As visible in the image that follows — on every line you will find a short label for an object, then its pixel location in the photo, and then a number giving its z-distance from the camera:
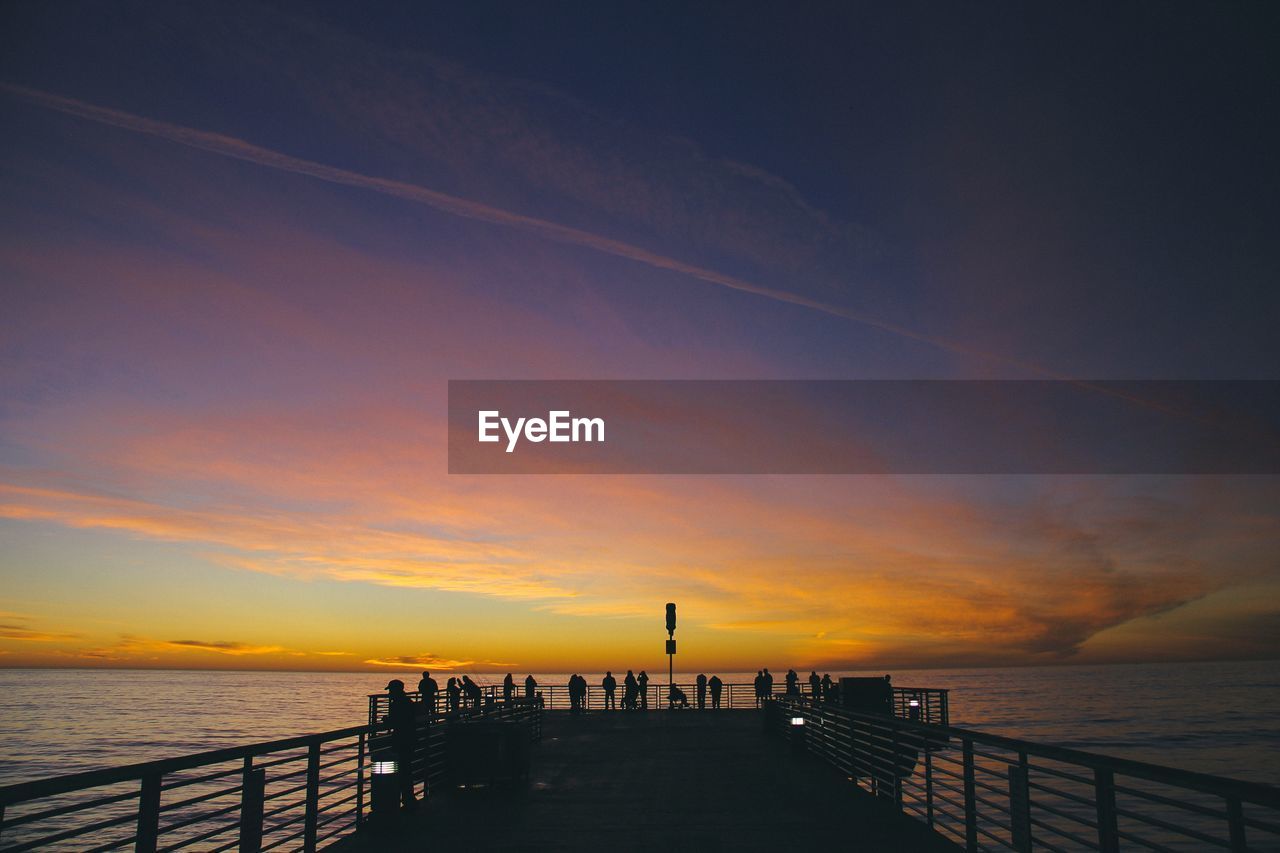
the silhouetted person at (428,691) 25.63
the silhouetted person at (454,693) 26.62
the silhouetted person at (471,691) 27.41
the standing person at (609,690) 41.53
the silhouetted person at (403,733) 11.21
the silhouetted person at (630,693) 40.75
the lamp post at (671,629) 36.16
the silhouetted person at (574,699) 37.56
